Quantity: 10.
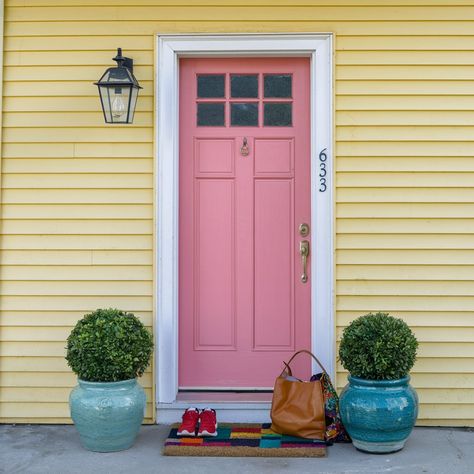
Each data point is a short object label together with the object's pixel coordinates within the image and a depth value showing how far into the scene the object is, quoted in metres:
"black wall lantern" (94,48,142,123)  4.86
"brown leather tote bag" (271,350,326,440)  4.64
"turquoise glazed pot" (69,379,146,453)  4.45
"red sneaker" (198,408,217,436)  4.70
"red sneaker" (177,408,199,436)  4.71
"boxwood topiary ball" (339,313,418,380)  4.41
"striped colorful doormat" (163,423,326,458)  4.48
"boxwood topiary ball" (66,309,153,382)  4.48
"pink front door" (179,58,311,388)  5.23
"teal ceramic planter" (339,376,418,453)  4.37
